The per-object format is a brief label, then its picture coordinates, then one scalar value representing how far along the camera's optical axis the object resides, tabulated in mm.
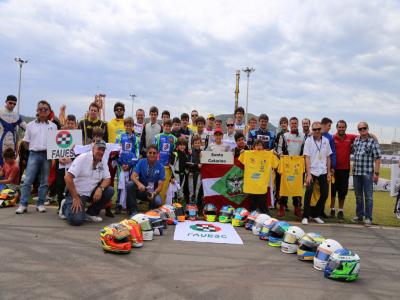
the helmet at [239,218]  7273
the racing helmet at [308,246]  5088
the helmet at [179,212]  7320
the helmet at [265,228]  6191
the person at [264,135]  8570
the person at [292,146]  8516
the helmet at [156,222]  6129
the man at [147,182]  7234
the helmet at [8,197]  7669
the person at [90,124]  8094
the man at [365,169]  8055
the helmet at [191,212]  7523
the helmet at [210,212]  7568
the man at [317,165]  7809
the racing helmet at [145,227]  5688
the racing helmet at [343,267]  4320
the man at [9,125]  8438
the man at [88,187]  6414
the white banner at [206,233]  5941
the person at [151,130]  8728
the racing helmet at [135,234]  5223
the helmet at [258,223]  6479
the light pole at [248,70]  47731
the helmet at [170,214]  6977
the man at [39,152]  7234
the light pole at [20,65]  45312
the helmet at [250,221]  6996
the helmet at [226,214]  7500
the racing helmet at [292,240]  5445
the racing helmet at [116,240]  4844
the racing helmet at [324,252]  4634
